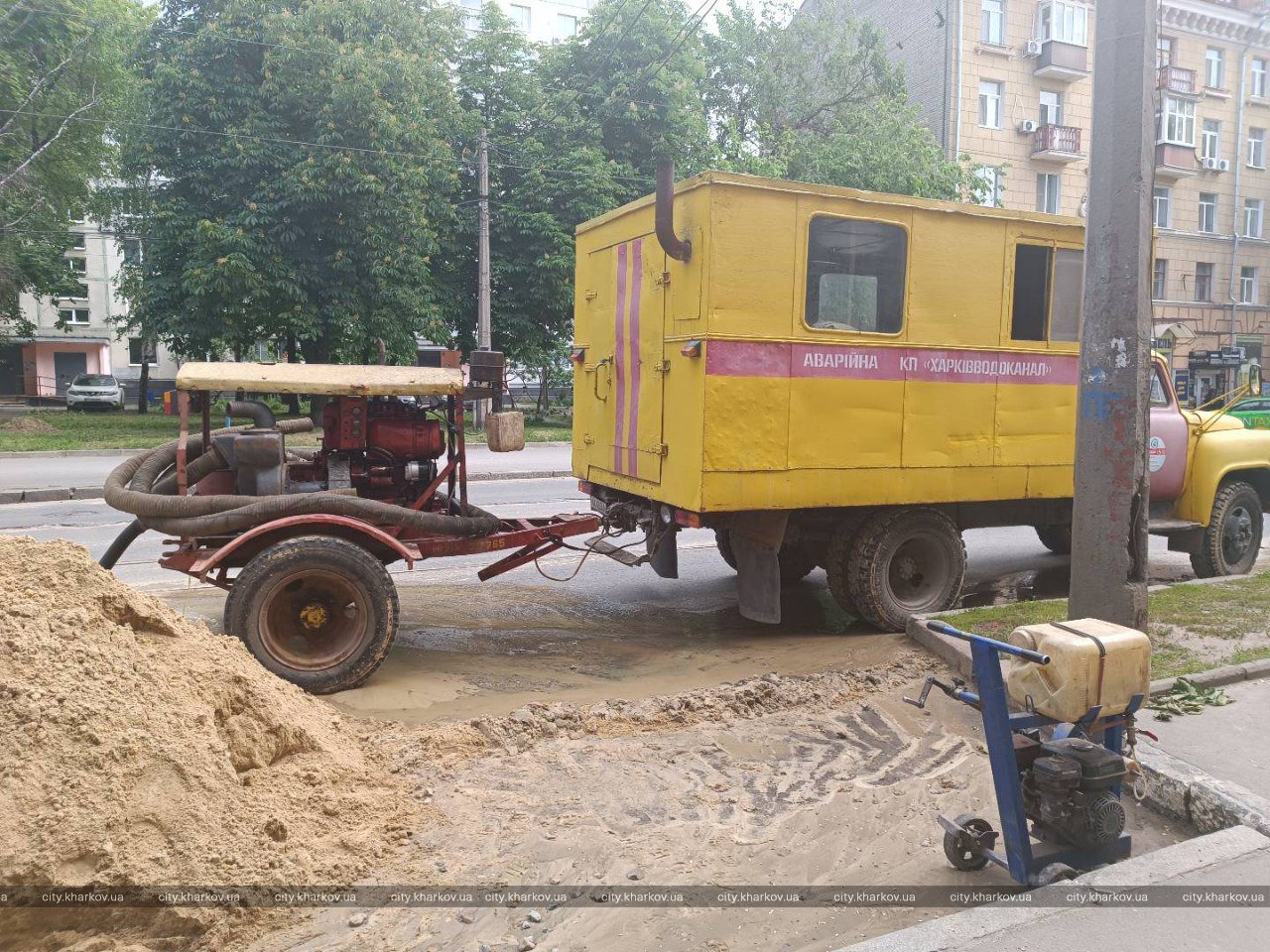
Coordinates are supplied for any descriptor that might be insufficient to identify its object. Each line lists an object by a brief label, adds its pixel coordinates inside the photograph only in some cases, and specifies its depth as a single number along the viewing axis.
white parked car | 35.53
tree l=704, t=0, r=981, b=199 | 24.77
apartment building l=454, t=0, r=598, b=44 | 47.59
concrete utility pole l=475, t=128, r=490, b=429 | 22.83
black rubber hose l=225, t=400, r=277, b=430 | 6.63
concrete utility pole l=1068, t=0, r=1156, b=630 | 5.29
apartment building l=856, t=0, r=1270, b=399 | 33.19
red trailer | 5.64
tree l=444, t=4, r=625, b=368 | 25.33
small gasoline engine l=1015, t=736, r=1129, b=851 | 3.42
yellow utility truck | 6.42
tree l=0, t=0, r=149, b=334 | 24.14
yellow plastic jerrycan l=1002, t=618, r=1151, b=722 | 3.47
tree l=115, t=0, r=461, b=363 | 20.78
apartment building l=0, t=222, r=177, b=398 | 46.59
